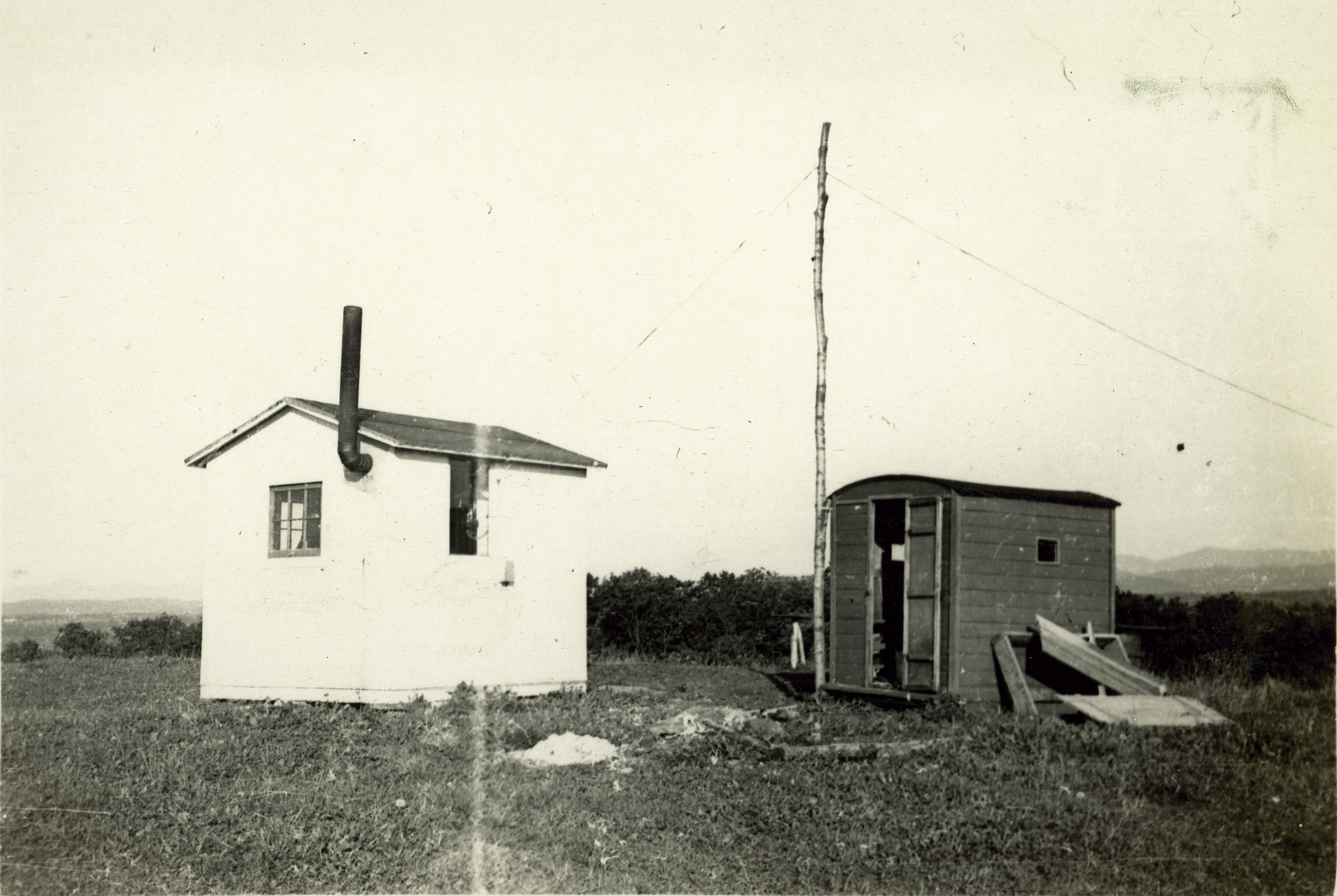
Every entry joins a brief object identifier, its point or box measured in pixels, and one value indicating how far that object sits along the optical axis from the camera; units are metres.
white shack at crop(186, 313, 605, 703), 13.87
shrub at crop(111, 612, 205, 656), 27.30
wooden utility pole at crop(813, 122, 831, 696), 13.96
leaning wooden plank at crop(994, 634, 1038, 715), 11.75
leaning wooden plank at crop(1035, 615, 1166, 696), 11.33
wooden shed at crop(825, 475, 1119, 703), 12.60
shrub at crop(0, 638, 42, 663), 23.61
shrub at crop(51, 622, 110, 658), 26.78
